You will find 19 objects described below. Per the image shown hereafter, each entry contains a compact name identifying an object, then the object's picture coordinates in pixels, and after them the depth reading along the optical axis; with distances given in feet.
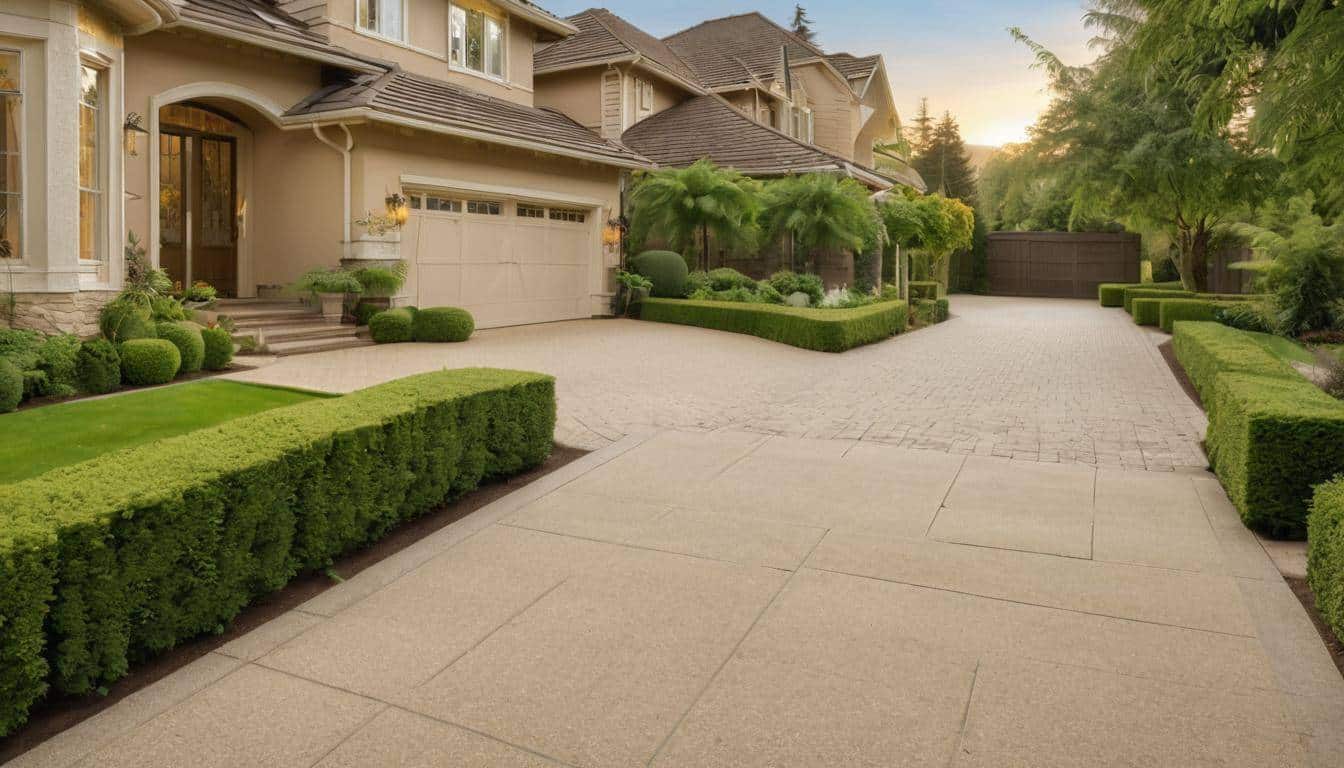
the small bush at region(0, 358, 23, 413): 25.09
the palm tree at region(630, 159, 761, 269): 60.70
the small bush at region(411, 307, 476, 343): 44.57
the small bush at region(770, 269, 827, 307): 62.85
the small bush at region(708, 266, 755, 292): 63.67
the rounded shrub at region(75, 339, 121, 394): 28.73
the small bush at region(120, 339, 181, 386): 30.12
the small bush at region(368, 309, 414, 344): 43.47
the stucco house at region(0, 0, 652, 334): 28.58
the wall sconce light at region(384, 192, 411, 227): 44.62
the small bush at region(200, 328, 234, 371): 33.76
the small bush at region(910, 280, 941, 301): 90.27
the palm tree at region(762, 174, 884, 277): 61.77
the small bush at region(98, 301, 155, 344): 31.32
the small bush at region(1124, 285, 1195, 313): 72.43
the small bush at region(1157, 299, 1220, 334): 56.18
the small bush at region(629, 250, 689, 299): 62.80
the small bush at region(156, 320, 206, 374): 32.35
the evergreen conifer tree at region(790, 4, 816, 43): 174.81
